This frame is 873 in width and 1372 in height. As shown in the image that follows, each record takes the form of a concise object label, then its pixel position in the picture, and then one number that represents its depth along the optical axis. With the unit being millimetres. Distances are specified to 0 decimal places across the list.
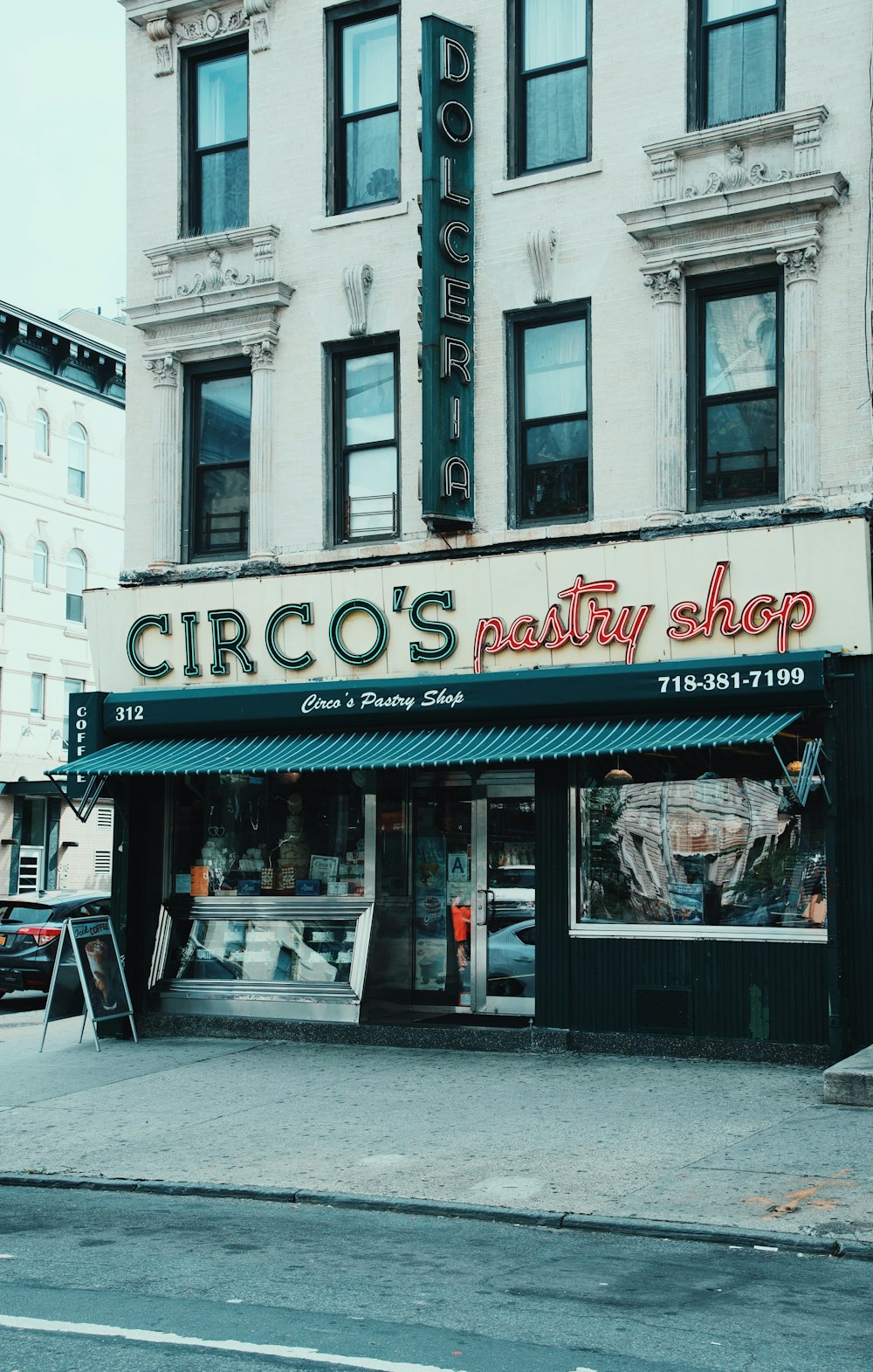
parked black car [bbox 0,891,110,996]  21422
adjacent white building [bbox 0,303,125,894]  41938
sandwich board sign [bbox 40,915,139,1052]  15586
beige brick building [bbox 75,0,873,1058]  13703
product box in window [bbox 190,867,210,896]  17109
